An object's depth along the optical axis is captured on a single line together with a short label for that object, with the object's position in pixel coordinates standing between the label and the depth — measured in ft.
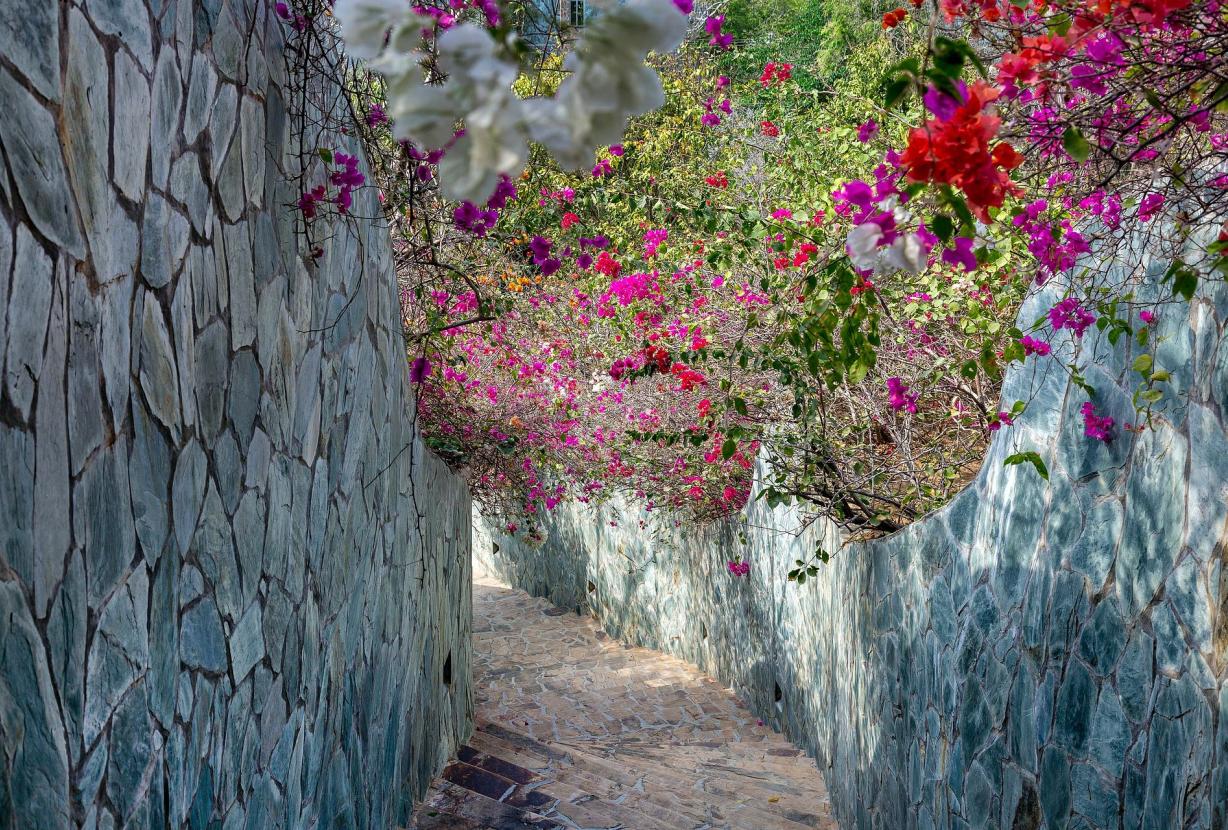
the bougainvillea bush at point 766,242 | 4.66
